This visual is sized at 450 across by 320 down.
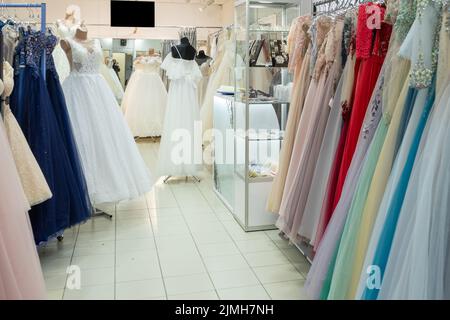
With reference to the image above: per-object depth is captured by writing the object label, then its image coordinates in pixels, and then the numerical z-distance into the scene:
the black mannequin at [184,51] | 5.17
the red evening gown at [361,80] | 2.14
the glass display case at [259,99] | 3.55
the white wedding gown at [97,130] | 3.54
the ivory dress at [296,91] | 2.95
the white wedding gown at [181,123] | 5.12
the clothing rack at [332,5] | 2.75
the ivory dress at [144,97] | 7.43
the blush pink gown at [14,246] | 1.62
